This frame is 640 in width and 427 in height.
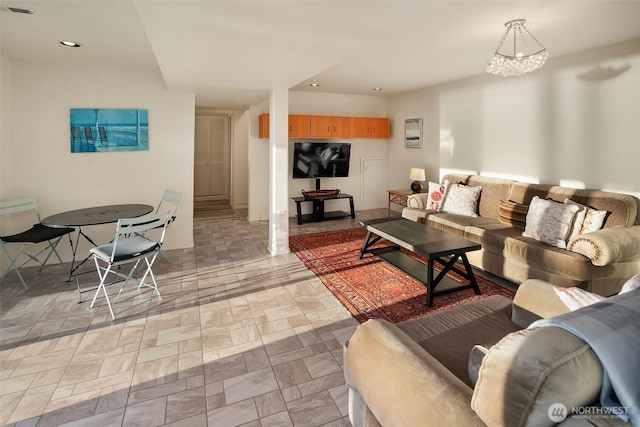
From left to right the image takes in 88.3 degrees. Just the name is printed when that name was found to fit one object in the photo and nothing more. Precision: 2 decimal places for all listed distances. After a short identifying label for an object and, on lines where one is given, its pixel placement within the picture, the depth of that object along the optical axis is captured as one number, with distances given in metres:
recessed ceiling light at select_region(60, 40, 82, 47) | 3.24
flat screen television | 6.50
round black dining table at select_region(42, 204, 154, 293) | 3.25
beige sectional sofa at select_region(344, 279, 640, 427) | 0.84
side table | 6.07
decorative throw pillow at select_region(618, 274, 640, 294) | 1.25
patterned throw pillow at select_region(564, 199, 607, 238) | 3.25
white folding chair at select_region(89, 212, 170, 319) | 2.94
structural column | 4.39
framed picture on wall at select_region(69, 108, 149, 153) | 4.12
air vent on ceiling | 2.50
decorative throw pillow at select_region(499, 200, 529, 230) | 3.92
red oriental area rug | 2.98
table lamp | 5.98
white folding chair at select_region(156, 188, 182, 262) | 4.39
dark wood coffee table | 3.06
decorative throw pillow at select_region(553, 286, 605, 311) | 1.49
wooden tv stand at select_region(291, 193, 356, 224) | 6.33
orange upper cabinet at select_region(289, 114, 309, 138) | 6.31
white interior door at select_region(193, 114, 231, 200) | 8.07
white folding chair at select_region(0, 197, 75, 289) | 3.41
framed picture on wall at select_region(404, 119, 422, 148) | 6.35
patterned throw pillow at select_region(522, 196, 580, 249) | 3.31
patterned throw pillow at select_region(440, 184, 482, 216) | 4.61
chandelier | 2.80
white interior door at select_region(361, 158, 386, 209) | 7.37
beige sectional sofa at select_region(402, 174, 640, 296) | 2.91
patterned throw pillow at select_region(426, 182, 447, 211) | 5.02
